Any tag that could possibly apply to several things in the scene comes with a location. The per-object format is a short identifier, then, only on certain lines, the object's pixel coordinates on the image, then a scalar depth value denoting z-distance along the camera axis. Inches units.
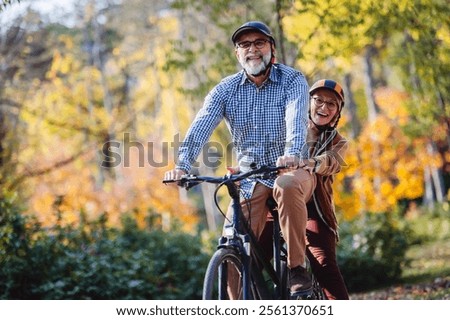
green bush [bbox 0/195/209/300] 502.9
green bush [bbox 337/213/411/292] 727.7
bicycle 281.1
